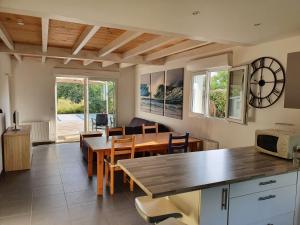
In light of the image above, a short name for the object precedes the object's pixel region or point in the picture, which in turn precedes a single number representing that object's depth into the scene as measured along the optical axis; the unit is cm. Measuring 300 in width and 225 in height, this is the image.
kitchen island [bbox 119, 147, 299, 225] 163
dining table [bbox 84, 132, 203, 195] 335
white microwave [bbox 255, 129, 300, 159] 224
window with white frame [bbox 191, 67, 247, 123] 346
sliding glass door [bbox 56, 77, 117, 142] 705
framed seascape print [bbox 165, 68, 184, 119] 510
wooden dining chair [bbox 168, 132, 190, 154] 360
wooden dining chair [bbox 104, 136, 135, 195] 330
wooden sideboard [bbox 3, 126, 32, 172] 425
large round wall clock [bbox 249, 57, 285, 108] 294
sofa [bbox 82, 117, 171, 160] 489
